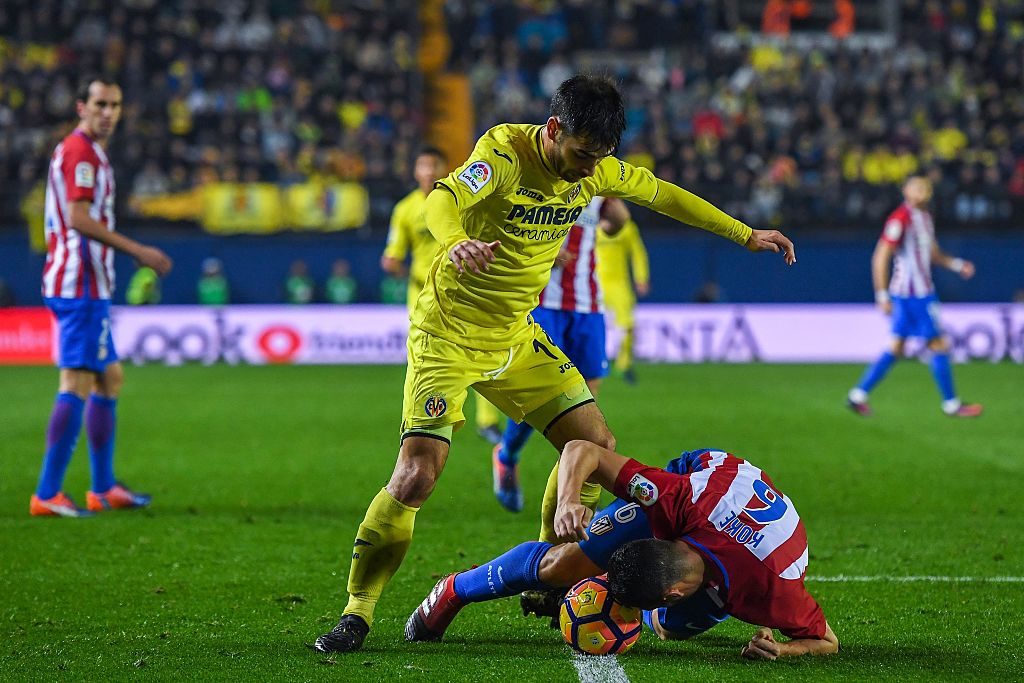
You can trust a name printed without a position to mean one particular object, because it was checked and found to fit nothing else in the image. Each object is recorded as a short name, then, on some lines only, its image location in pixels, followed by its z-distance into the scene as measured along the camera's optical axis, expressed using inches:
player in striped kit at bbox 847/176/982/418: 986.7
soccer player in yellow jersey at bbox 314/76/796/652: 356.8
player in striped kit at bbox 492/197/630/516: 580.1
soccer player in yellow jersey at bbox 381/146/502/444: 858.8
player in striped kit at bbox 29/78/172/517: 557.6
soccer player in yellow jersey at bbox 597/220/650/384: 1230.9
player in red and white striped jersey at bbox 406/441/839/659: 329.4
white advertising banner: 1533.0
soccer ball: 350.3
